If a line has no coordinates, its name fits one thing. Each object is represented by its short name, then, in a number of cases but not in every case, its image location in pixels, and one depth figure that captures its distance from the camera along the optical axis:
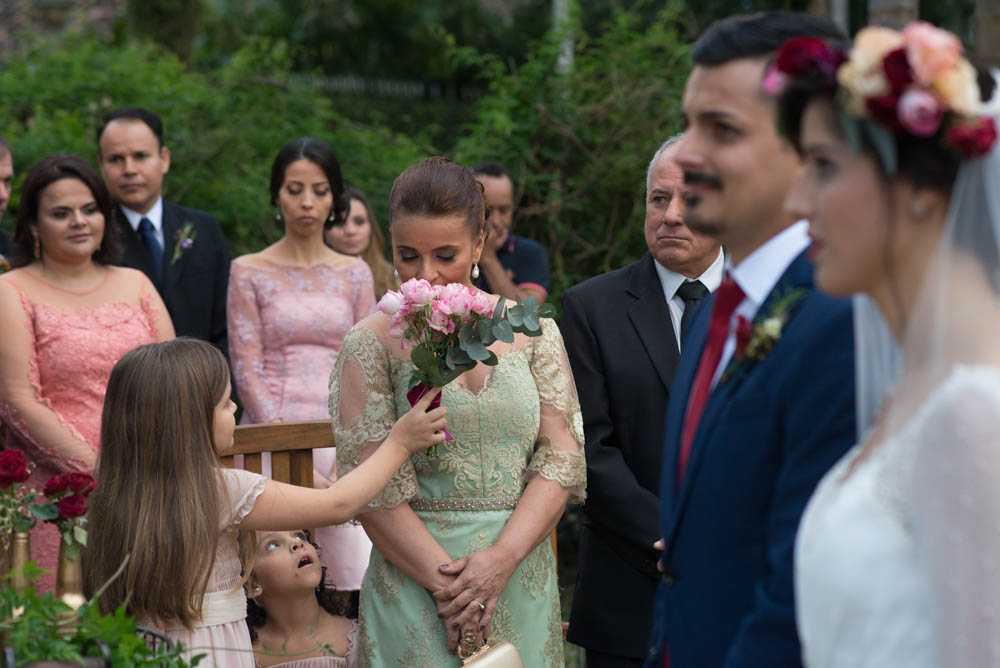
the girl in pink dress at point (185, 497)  3.35
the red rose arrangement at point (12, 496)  3.11
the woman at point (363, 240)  7.38
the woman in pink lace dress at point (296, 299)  5.89
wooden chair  4.55
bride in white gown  1.72
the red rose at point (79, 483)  3.11
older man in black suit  3.95
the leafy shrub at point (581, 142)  9.12
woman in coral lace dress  4.88
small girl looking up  4.24
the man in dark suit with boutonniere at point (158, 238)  6.34
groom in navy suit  2.10
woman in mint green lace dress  3.60
